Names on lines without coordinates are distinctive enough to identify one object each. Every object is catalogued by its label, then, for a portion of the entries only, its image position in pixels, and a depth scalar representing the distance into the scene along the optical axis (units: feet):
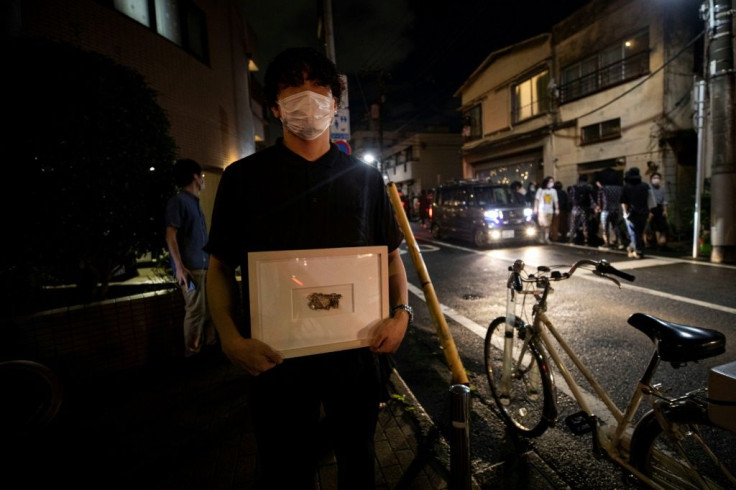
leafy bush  10.69
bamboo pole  5.90
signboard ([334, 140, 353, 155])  20.03
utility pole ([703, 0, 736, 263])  26.12
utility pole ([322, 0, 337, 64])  27.32
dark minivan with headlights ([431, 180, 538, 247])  39.29
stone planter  10.88
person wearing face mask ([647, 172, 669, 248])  35.65
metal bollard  4.48
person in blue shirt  12.35
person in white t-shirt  41.37
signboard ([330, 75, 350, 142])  23.59
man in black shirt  4.68
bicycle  5.77
